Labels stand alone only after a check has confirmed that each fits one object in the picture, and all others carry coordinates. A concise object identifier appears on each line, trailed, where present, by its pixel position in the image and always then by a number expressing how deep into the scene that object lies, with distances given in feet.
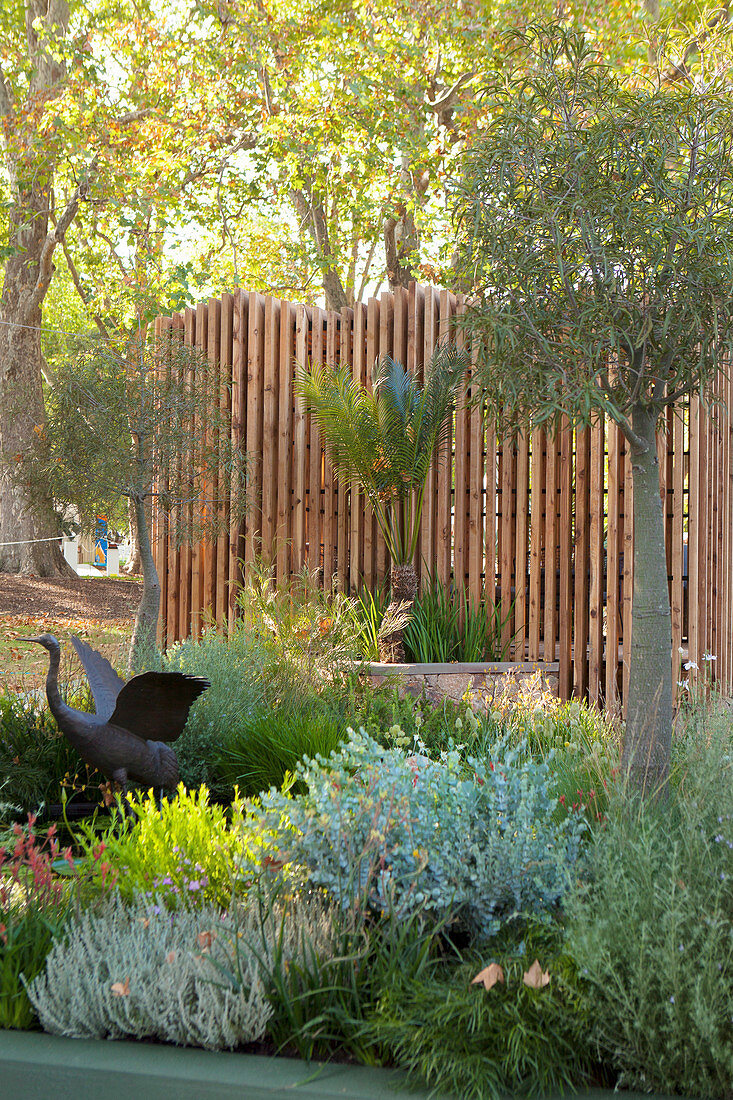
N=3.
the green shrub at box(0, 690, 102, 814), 12.36
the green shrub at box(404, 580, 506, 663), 20.68
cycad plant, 21.24
